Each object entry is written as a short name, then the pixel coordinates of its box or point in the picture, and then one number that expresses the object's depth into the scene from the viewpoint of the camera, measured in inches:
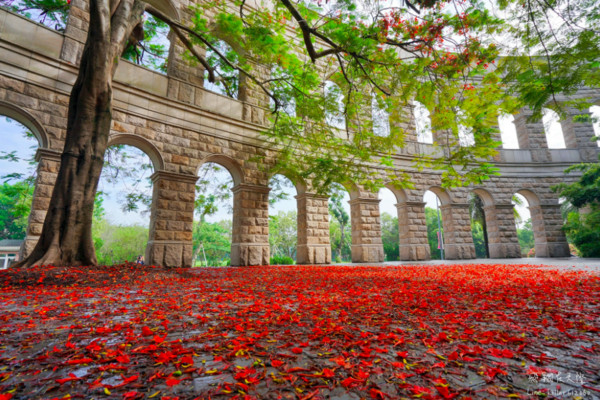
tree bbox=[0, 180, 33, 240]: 1039.1
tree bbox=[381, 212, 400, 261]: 1250.6
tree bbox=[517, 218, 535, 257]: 1804.9
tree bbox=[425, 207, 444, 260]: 1258.1
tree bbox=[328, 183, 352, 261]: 1240.8
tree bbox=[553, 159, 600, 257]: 430.0
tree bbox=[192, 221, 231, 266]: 1086.7
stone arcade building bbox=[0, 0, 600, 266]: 236.1
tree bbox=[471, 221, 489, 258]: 1342.3
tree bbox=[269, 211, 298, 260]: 1362.0
